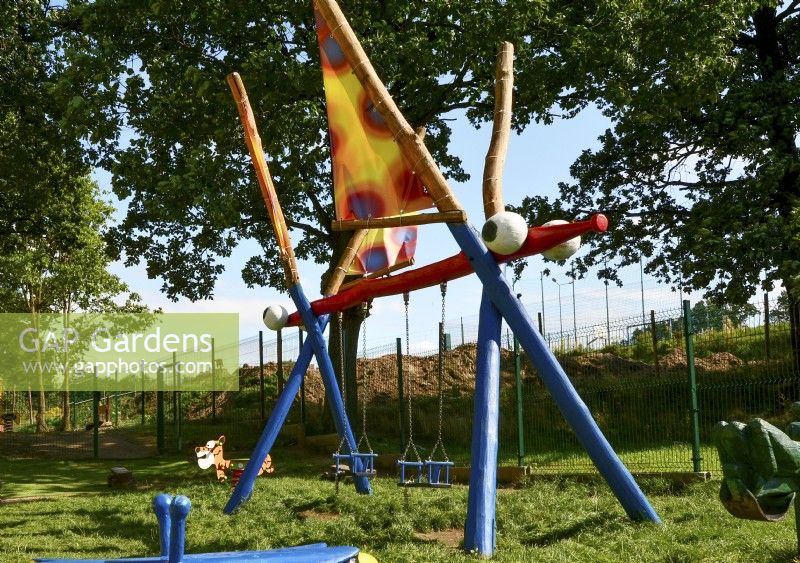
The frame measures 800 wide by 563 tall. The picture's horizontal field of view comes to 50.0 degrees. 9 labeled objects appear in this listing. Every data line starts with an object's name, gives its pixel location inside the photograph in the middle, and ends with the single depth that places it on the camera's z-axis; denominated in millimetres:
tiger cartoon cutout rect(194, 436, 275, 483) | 12396
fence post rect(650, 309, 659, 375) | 12473
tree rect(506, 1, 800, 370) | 14102
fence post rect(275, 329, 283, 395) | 18734
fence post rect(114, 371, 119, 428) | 26828
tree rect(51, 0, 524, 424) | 13719
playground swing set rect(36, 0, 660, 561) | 6992
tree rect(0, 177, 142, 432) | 24562
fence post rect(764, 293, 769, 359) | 12227
